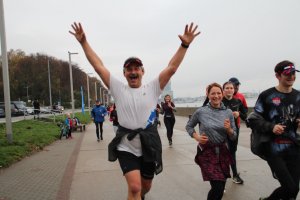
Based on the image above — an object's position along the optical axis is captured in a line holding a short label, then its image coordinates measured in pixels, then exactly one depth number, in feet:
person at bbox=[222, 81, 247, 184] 19.24
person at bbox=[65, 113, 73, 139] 51.78
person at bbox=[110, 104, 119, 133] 37.11
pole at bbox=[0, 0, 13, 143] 37.40
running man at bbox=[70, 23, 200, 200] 11.96
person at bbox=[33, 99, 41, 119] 88.20
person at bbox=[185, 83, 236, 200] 13.12
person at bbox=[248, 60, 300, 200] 12.60
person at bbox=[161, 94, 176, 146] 38.27
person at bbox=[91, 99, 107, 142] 46.42
